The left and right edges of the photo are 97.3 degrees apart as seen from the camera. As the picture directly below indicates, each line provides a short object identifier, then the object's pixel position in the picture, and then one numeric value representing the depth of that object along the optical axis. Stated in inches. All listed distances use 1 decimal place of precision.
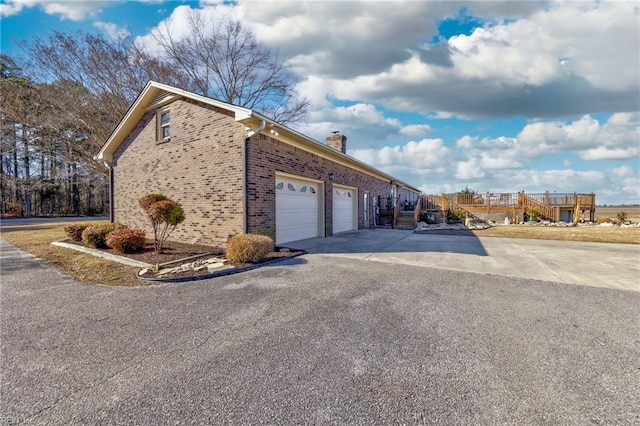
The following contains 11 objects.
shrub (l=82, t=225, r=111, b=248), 344.8
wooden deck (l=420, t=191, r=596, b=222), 720.3
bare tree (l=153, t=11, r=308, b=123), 694.5
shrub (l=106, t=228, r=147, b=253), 305.1
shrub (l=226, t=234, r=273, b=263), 254.4
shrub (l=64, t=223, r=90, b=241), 396.3
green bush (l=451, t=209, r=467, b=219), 735.7
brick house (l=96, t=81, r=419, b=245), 316.5
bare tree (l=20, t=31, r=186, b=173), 603.8
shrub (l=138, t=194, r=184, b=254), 257.4
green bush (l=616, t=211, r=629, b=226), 599.7
